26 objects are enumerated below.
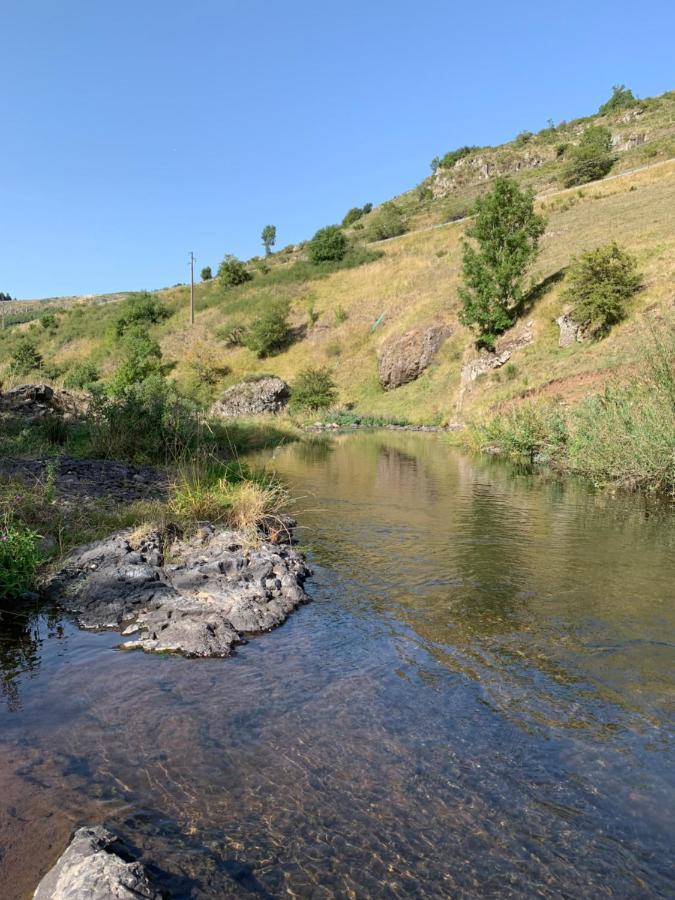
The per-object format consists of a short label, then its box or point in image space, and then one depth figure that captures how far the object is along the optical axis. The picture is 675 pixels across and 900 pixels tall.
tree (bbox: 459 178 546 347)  33.31
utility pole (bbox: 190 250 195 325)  59.62
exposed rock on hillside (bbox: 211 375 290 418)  37.31
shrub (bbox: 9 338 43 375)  57.40
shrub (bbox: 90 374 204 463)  13.41
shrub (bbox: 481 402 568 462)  17.27
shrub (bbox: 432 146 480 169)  97.75
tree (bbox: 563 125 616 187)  58.09
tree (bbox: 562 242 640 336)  27.00
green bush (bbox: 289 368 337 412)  41.41
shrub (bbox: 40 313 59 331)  71.38
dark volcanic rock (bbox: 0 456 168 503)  8.91
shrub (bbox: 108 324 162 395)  45.02
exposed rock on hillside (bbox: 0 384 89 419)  16.42
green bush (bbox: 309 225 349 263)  63.06
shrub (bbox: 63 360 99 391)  47.55
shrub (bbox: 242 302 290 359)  50.75
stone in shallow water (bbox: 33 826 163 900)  2.43
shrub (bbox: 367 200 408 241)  68.38
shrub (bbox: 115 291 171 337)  62.16
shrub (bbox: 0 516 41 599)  5.63
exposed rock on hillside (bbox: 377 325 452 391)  41.09
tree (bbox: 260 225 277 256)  94.07
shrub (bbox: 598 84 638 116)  92.81
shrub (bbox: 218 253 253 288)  65.94
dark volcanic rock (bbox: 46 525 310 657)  5.33
